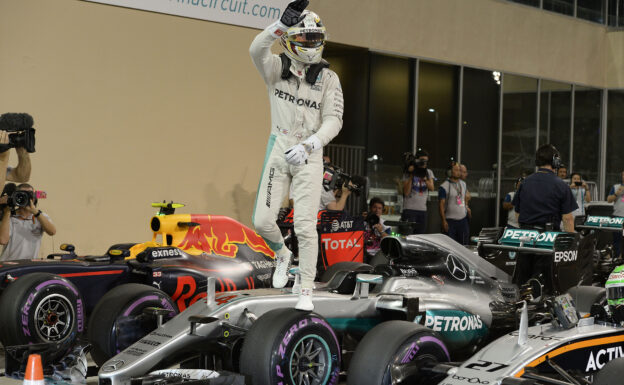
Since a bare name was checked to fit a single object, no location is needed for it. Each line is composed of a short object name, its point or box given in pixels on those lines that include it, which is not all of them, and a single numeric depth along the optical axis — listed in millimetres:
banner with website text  10188
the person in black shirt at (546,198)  6988
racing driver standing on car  5176
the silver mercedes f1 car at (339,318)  4395
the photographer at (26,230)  7066
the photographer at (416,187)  11430
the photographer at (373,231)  9617
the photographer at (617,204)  9789
